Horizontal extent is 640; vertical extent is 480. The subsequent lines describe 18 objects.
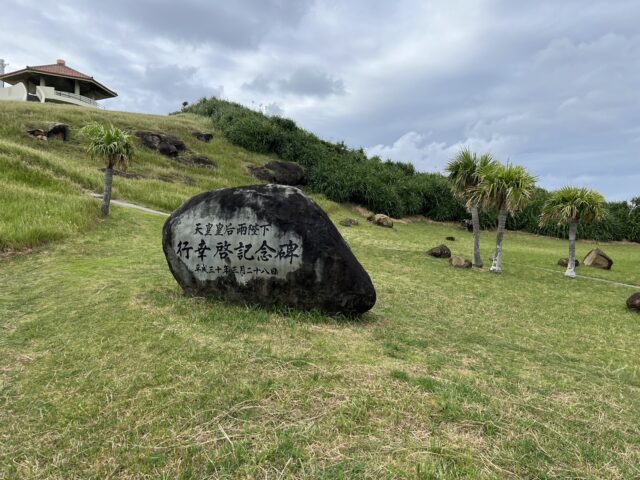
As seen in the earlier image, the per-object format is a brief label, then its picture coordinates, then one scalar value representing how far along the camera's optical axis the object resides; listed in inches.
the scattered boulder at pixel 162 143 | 1355.8
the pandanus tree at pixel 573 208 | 652.7
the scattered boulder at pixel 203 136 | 1599.4
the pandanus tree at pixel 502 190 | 637.3
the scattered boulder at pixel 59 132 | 1173.1
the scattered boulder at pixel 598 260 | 781.9
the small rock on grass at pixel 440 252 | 769.6
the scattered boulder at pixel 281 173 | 1467.8
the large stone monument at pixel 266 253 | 303.9
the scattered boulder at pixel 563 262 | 784.8
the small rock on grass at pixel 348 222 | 1115.9
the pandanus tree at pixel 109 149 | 707.4
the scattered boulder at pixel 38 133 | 1143.6
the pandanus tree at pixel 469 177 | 693.3
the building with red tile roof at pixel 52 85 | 1764.3
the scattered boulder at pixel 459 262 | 682.8
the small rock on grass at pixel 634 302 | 476.4
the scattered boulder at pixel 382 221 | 1212.5
